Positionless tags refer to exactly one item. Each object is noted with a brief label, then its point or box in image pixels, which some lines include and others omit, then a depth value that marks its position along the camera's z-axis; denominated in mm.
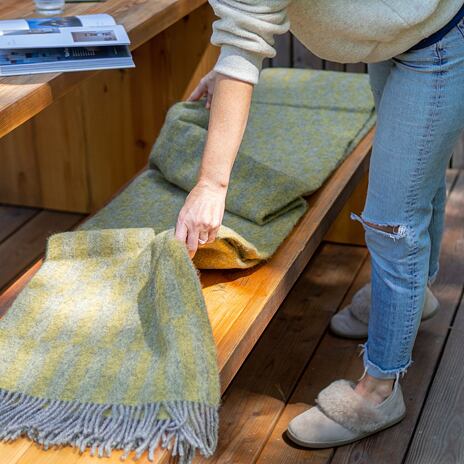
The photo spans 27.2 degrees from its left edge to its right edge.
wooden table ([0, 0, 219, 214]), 3252
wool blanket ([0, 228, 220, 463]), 1536
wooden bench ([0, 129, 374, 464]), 1797
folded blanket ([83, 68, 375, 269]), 2223
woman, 1708
